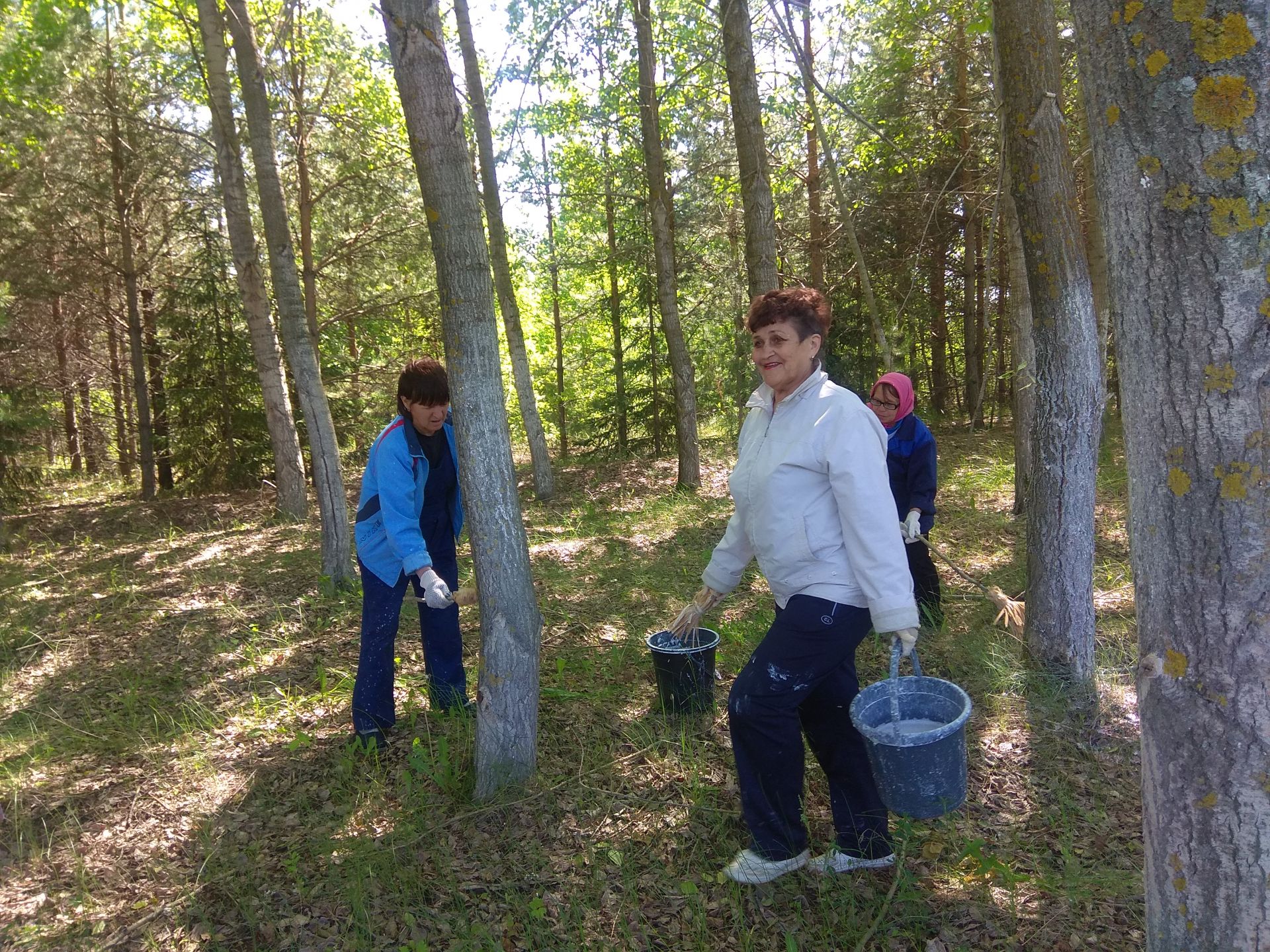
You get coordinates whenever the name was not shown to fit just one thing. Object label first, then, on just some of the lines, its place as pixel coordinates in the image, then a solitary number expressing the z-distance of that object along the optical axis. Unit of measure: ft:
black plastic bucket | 12.76
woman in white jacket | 7.70
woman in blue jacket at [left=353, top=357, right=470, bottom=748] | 11.48
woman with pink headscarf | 15.11
